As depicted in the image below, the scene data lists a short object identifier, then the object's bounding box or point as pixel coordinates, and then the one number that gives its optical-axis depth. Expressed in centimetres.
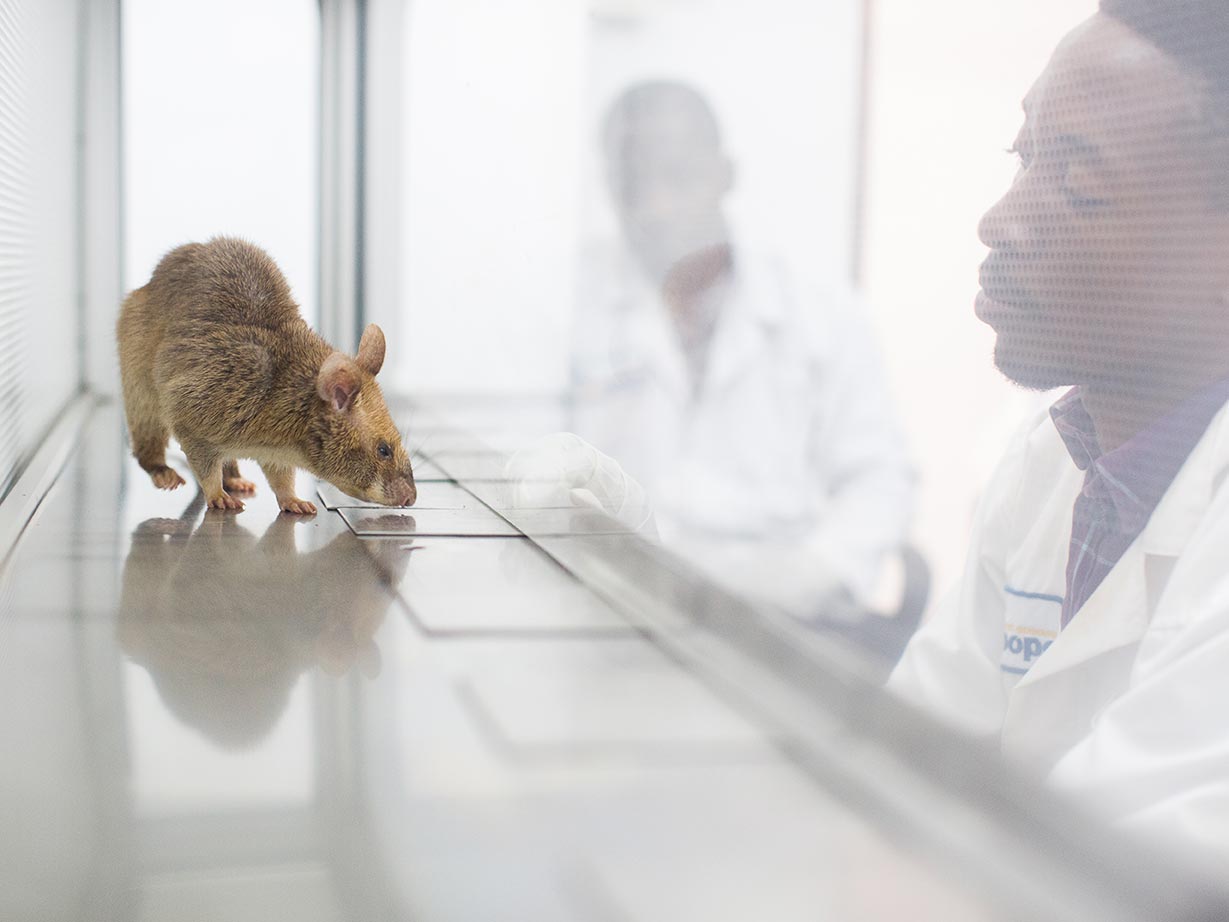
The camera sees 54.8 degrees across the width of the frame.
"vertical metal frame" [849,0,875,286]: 95
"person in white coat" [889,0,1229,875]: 69
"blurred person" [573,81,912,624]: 107
